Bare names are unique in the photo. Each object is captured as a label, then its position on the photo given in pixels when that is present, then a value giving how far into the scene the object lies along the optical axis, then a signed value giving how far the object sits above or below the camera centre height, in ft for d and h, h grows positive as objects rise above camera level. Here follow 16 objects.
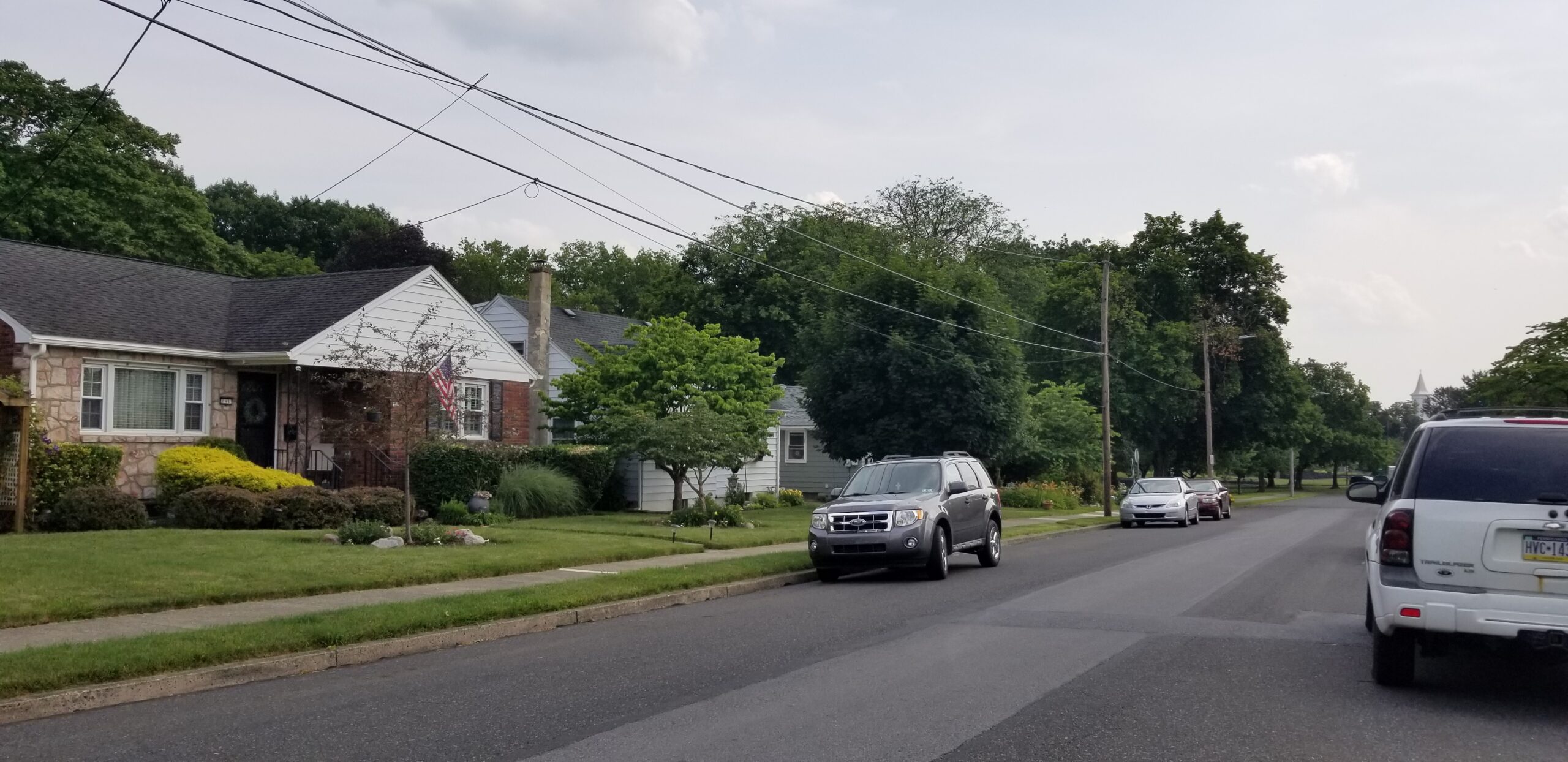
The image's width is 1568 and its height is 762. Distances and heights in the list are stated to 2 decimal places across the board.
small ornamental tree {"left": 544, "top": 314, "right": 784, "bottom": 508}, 84.94 +4.36
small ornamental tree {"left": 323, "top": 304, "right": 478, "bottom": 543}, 55.83 +2.54
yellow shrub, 66.95 -1.63
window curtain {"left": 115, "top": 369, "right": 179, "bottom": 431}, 69.41 +2.57
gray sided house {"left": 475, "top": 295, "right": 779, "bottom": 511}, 98.53 +10.02
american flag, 73.05 +3.62
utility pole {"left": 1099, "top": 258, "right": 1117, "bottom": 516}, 118.01 +5.74
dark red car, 124.16 -5.51
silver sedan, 105.50 -5.09
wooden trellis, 57.82 -0.49
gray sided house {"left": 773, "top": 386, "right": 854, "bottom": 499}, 153.28 -2.11
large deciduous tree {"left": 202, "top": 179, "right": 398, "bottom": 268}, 205.98 +38.50
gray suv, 52.19 -3.30
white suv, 24.09 -1.91
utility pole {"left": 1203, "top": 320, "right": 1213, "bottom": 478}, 172.55 +3.42
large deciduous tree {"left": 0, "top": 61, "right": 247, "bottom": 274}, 128.98 +28.92
